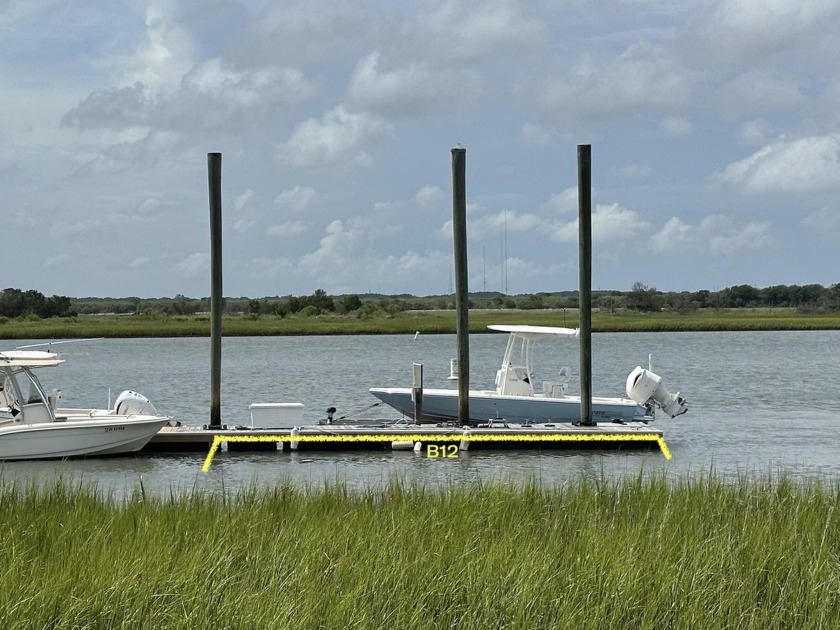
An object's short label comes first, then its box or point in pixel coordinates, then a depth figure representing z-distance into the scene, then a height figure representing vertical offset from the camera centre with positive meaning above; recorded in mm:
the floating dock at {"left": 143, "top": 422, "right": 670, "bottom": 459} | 22969 -2654
